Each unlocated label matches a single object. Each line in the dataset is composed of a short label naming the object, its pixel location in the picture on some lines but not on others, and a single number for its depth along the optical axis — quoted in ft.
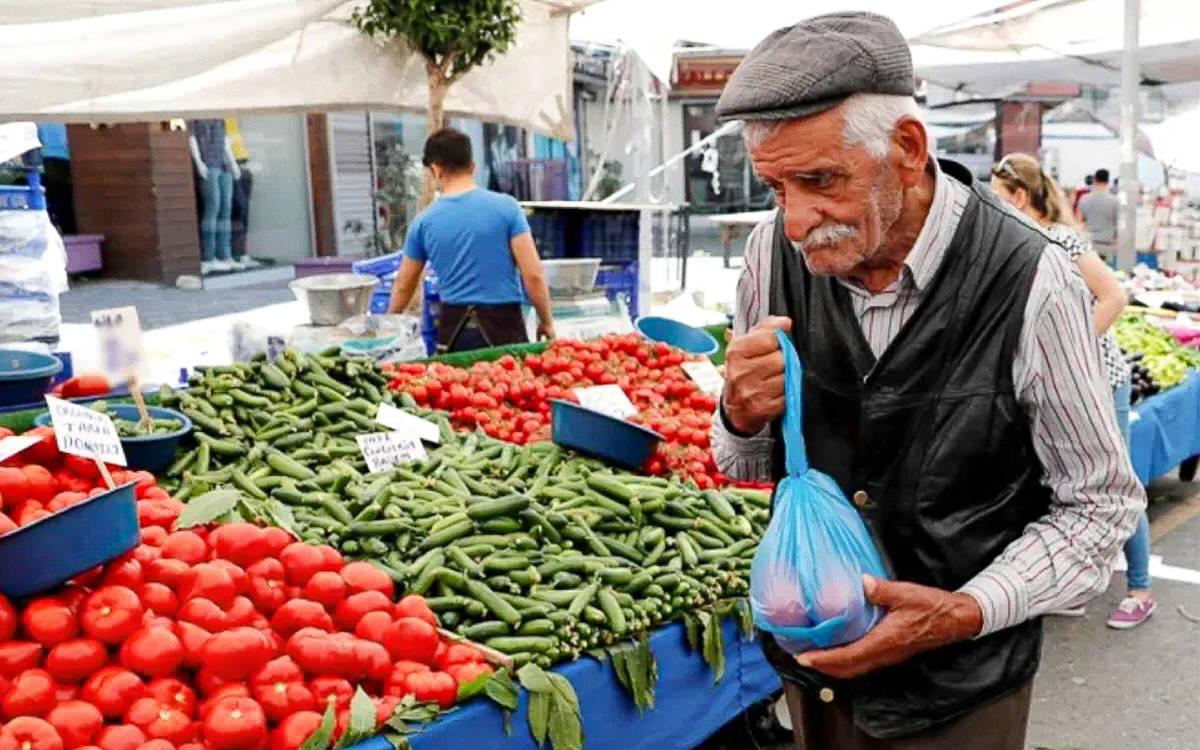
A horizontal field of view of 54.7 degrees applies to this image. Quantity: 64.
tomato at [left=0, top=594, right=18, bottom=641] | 8.02
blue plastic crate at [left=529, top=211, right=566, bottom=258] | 27.17
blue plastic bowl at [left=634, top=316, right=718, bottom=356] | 20.26
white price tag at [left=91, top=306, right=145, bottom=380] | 10.25
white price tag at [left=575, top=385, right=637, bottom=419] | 16.40
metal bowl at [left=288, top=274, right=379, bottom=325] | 19.19
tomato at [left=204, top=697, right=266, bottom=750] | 7.93
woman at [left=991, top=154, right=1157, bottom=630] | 17.17
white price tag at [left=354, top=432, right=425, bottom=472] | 13.23
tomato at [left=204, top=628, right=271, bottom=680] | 8.41
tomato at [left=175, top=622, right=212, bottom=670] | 8.50
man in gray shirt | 46.06
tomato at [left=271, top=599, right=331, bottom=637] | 9.23
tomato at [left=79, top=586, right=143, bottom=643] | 8.27
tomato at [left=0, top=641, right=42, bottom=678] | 7.91
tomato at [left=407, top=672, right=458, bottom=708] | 8.96
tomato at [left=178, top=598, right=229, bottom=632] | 8.75
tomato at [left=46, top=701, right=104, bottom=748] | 7.65
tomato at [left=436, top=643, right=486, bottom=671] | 9.55
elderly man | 5.37
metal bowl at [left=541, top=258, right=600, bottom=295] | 24.35
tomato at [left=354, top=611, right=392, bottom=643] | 9.40
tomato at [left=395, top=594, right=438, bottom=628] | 9.70
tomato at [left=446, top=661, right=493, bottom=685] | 9.27
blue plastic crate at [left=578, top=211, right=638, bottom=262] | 26.86
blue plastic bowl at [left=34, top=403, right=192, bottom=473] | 12.05
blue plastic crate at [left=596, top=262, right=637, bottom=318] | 26.89
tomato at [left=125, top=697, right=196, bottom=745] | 7.86
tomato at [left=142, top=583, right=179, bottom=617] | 8.78
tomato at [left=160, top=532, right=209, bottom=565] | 9.55
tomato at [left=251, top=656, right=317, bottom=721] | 8.38
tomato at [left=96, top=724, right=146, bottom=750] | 7.66
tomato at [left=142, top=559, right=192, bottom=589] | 9.05
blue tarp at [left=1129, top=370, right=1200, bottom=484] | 21.83
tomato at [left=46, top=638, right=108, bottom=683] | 8.06
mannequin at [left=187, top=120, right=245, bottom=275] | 50.39
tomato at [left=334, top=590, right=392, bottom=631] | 9.60
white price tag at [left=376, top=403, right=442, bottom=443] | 14.53
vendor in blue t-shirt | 21.22
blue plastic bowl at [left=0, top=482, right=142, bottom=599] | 8.05
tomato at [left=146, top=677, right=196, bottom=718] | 8.13
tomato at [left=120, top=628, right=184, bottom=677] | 8.21
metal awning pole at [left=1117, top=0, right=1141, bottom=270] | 33.96
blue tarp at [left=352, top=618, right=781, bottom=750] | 9.07
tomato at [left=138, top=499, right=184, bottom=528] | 10.22
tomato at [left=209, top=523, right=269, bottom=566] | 9.69
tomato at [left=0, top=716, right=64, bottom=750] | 7.39
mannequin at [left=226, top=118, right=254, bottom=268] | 53.47
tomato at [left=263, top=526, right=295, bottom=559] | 9.84
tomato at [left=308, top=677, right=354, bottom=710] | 8.66
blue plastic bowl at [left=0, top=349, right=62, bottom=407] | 13.92
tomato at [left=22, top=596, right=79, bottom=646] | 8.11
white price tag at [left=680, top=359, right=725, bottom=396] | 18.74
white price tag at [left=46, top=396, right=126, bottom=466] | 9.07
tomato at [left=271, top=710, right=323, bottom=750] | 8.20
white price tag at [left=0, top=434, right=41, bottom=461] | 9.12
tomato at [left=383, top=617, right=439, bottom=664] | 9.38
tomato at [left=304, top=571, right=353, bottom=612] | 9.58
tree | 19.67
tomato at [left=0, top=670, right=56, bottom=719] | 7.72
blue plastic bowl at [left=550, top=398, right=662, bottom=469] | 13.89
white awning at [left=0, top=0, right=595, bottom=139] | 15.17
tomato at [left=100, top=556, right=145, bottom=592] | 8.67
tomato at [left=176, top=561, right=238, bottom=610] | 8.98
